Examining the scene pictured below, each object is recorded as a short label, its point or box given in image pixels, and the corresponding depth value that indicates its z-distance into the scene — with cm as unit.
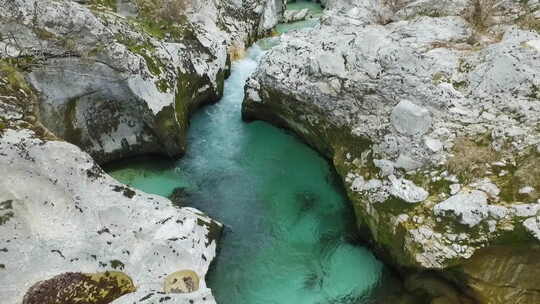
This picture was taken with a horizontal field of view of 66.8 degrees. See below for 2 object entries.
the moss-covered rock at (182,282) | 726
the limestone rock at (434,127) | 674
